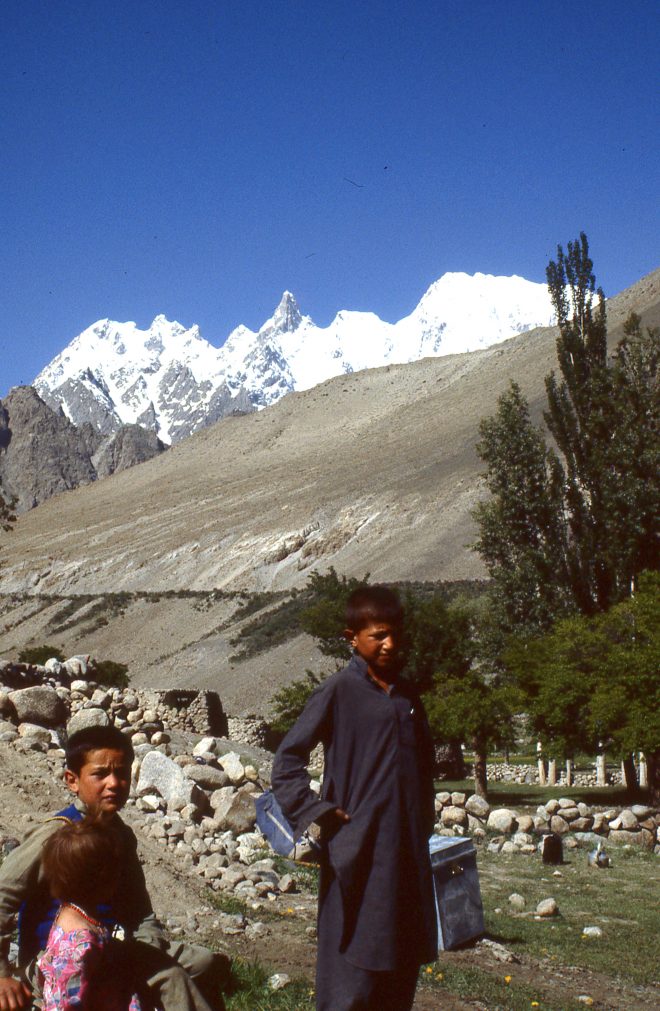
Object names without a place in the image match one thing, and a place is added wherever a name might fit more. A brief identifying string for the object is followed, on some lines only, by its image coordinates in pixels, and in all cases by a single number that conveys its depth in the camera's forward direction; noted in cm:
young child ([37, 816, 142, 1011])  318
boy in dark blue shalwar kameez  345
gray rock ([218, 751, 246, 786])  1348
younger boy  345
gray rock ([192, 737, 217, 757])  1453
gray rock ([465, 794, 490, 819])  1672
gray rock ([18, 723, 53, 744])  1330
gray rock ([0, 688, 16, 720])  1471
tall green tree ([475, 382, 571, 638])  2550
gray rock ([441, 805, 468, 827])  1550
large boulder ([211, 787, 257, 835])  1170
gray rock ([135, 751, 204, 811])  1216
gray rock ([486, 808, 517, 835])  1565
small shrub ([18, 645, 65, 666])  3791
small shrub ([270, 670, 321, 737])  2633
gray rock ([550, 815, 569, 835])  1609
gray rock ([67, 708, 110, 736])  1467
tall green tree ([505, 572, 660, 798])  1847
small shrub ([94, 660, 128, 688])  3066
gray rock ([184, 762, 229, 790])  1294
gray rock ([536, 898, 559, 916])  962
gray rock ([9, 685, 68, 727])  1476
